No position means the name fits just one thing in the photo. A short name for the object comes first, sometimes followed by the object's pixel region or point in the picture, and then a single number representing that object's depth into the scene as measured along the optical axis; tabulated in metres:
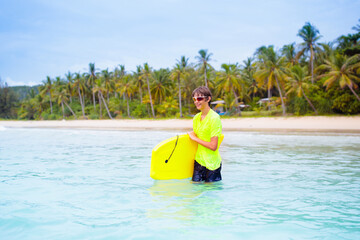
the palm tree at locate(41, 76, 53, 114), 56.03
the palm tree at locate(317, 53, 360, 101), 24.23
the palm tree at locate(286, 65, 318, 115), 27.64
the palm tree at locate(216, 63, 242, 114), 34.66
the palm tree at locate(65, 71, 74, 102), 54.78
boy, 3.50
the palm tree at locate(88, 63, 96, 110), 53.25
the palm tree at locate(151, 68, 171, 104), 43.08
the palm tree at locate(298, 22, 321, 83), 34.16
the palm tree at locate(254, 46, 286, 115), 30.45
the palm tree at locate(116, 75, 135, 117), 44.81
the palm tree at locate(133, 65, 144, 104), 45.44
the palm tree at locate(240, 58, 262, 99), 41.66
